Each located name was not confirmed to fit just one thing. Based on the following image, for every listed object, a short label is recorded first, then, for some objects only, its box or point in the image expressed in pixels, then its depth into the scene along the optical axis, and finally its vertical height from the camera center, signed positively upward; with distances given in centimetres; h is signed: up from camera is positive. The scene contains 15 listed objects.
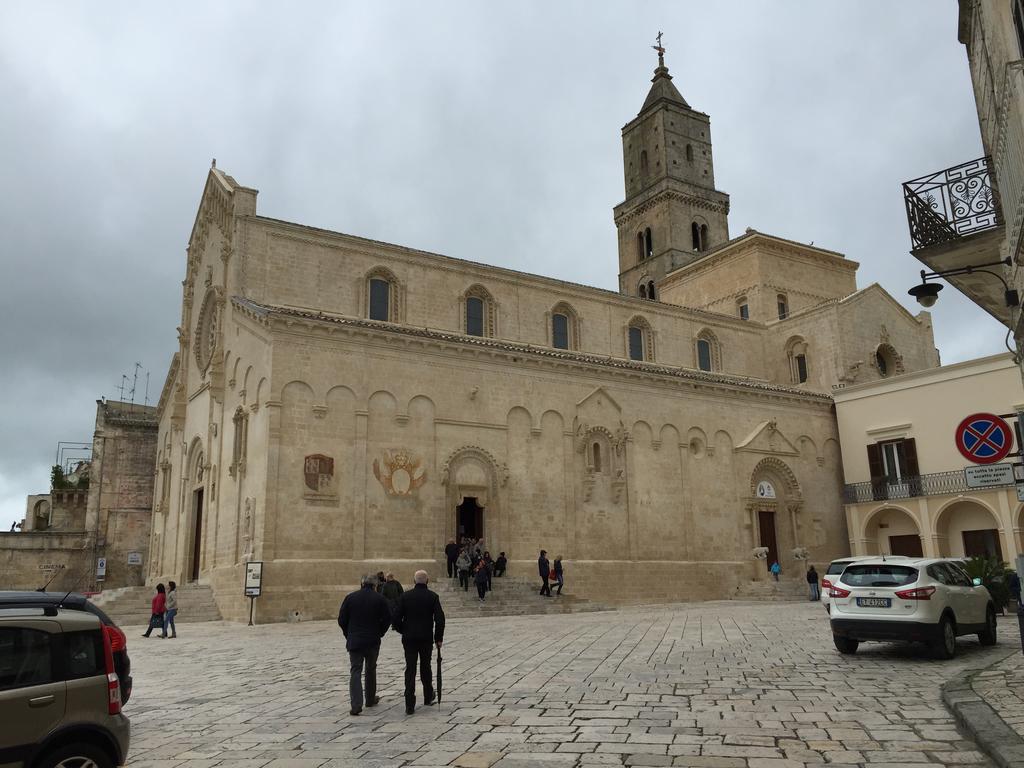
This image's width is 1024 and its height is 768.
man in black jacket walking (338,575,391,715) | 962 -80
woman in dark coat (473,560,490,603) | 2414 -75
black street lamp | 1095 +324
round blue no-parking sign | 962 +116
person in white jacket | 2067 -126
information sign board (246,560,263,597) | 2212 -51
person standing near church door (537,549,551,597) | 2556 -61
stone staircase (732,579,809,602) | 3111 -172
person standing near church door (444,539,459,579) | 2525 -8
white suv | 1190 -91
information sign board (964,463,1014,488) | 1012 +76
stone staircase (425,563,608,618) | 2359 -142
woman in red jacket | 2045 -113
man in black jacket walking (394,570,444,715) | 954 -82
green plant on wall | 4599 +466
